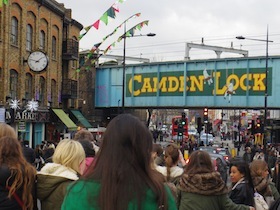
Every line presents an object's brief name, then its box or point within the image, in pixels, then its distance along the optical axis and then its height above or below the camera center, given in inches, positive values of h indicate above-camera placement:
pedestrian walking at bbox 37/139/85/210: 191.8 -30.3
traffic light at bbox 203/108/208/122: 1461.9 -38.4
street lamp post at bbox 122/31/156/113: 1059.3 +135.4
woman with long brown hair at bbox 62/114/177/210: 107.3 -17.7
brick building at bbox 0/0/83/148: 1032.8 +84.1
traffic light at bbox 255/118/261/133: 1486.2 -76.6
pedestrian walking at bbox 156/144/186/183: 255.9 -33.8
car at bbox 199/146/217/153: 1066.7 -108.5
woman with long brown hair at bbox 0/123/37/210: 174.4 -29.3
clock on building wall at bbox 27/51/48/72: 1085.8 +85.9
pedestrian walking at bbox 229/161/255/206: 229.6 -40.4
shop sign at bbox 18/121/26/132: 924.0 -53.1
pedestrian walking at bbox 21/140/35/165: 352.0 -41.1
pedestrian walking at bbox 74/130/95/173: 250.3 -26.4
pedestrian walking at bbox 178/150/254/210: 195.3 -36.8
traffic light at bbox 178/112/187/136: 1373.0 -67.8
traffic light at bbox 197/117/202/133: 1487.5 -71.5
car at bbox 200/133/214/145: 2282.2 -174.4
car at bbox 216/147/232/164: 1116.0 -116.6
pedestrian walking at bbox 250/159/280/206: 259.3 -42.8
